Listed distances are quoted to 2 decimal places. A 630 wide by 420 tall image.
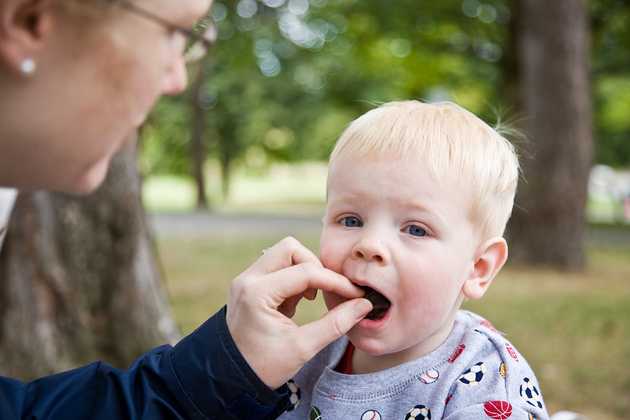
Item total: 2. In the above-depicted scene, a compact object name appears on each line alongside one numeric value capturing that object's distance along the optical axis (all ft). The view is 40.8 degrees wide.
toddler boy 5.20
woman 3.58
